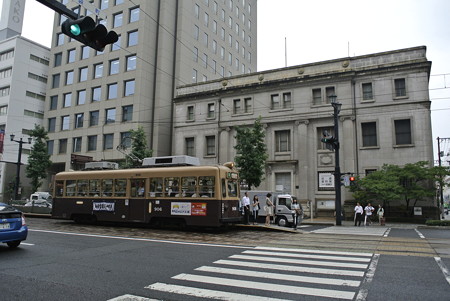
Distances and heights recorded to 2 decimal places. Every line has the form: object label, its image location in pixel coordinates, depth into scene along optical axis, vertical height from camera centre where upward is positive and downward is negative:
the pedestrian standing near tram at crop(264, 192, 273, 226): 18.20 -0.60
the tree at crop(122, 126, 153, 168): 33.08 +4.56
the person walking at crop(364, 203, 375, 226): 23.40 -0.89
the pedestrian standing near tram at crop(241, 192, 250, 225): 19.12 -0.58
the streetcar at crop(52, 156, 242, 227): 15.73 +0.00
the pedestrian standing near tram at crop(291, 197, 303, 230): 19.62 -0.93
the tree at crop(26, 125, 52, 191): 38.09 +3.61
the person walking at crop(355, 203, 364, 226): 22.81 -0.82
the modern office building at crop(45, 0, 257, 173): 41.56 +15.15
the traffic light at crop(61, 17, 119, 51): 6.56 +3.09
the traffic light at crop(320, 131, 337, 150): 22.11 +3.71
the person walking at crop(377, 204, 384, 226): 23.42 -1.14
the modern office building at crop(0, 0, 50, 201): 50.22 +14.29
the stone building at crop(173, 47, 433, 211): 28.09 +7.34
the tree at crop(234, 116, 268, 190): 28.09 +3.35
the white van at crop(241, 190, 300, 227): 21.09 -0.73
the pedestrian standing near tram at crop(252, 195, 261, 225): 19.31 -0.72
